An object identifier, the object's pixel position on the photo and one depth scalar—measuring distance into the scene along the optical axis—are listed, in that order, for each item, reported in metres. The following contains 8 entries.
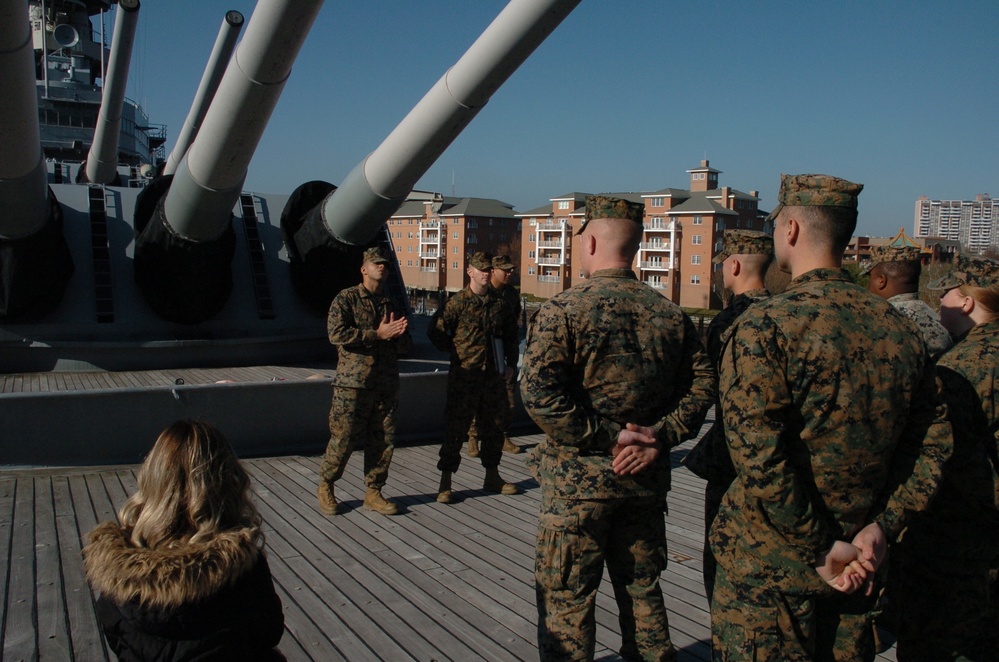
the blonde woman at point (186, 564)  1.63
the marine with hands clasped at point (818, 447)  1.92
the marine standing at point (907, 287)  3.74
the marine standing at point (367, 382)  4.71
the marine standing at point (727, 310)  2.41
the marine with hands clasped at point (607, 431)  2.40
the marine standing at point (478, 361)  5.13
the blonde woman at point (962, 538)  2.39
